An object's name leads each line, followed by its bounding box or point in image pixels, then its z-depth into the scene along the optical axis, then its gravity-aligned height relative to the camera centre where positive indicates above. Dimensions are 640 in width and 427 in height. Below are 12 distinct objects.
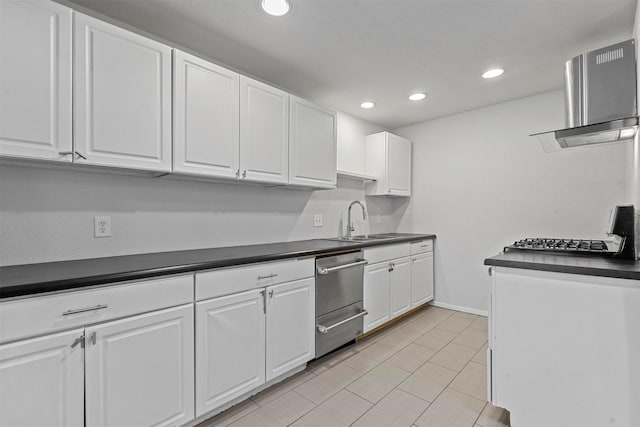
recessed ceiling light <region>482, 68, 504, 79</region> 2.42 +1.20
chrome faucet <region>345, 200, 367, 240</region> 3.12 -0.15
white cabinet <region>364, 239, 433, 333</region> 2.67 -0.70
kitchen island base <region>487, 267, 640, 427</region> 1.26 -0.66
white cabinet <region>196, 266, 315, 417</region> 1.56 -0.77
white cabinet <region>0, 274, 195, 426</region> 1.06 -0.61
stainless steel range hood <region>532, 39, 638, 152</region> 1.70 +0.73
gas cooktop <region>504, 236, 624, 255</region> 1.67 -0.22
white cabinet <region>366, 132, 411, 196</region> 3.45 +0.61
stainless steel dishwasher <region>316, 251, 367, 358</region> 2.18 -0.71
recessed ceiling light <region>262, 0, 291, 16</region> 1.63 +1.20
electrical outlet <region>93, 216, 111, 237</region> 1.66 -0.08
